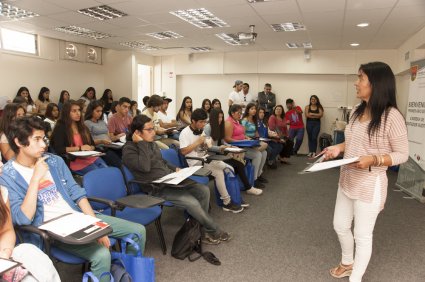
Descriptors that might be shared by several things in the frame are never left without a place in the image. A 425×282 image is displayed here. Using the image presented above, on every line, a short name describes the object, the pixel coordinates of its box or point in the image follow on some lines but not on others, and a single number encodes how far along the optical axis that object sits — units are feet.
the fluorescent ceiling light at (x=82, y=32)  20.11
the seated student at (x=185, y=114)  19.97
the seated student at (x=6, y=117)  10.00
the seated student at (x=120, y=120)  15.65
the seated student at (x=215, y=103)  22.59
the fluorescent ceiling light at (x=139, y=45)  24.70
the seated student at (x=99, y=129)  13.52
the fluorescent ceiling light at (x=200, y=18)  15.75
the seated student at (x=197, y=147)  11.82
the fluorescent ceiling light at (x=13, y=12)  15.46
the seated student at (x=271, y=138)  18.88
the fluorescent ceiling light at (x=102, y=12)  15.36
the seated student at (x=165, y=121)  18.45
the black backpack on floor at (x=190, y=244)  8.58
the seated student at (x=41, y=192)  5.69
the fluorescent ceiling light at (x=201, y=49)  26.73
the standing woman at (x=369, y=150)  6.31
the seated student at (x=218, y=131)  14.53
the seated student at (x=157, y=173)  8.86
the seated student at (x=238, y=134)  15.19
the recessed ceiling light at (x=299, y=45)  23.84
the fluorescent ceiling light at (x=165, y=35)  20.89
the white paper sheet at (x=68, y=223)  5.44
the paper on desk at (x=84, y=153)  10.53
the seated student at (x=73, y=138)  11.43
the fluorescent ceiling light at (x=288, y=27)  17.84
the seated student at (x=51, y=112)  16.20
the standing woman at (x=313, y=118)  26.50
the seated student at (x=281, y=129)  22.15
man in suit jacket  27.17
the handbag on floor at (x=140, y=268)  5.85
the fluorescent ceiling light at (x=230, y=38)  21.15
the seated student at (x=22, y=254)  4.92
